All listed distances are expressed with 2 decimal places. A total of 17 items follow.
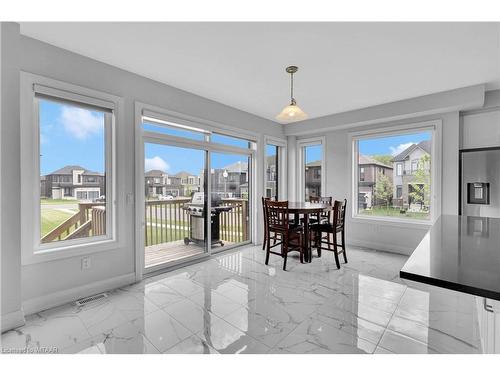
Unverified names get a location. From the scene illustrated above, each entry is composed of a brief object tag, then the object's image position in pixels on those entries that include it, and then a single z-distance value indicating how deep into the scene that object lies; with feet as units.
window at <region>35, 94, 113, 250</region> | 7.86
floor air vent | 7.91
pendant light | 8.51
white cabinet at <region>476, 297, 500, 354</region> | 3.51
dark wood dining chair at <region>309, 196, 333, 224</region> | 13.67
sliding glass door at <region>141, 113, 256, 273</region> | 10.59
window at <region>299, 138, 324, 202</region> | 17.16
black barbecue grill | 12.42
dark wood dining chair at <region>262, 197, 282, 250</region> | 12.07
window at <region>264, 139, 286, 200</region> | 16.65
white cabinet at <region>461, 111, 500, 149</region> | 11.44
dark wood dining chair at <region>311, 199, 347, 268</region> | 11.30
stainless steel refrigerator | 10.81
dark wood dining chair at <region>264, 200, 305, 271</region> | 11.21
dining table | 11.03
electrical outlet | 8.39
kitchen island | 2.52
